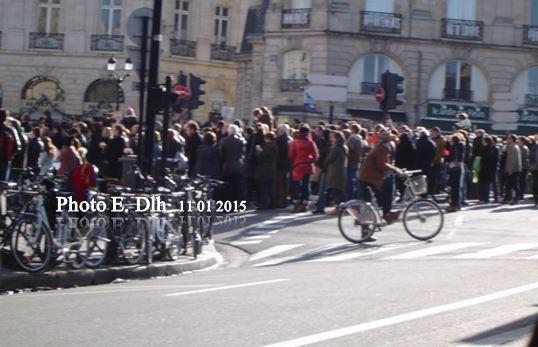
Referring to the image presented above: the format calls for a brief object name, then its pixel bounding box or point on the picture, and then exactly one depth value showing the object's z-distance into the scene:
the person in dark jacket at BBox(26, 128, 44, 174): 23.91
